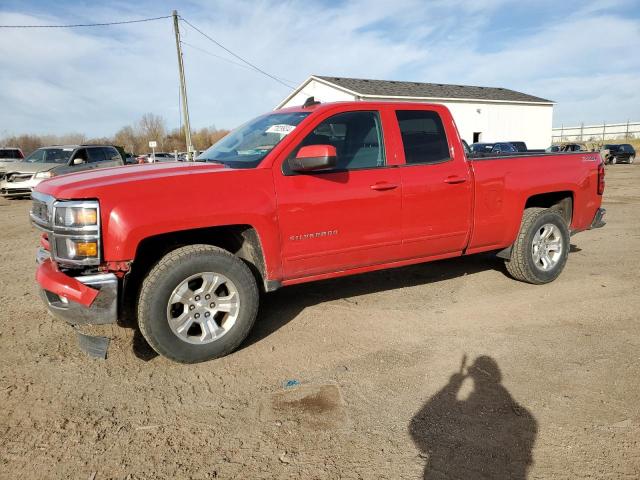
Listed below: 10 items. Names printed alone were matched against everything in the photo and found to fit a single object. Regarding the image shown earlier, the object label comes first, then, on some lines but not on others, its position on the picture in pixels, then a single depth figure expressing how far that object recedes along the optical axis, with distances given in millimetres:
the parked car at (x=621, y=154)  35844
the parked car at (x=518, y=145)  22388
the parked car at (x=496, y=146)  21234
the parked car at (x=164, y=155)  36722
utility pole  22297
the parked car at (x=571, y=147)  31389
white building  31469
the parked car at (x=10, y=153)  21922
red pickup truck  3162
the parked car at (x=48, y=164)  14844
